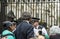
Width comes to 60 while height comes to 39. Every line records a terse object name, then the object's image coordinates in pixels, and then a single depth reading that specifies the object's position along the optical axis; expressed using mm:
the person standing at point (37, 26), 4193
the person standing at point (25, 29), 3496
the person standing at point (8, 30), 3524
